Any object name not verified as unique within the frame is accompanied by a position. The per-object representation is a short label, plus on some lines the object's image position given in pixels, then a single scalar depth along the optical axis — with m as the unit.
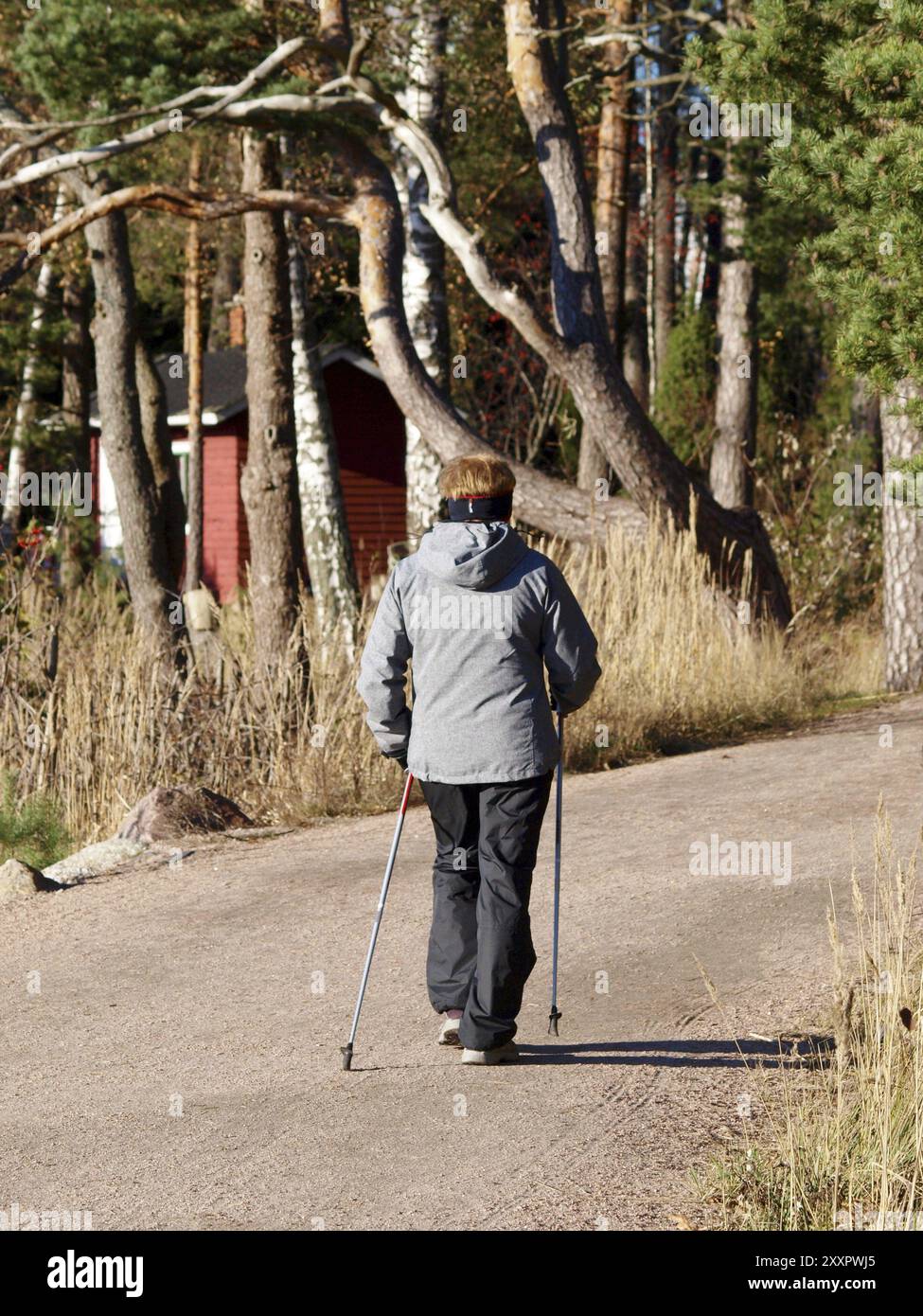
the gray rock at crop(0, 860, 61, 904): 17.17
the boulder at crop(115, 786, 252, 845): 19.30
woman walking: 11.04
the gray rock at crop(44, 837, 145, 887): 18.17
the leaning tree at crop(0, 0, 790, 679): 27.52
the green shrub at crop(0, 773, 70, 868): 20.97
